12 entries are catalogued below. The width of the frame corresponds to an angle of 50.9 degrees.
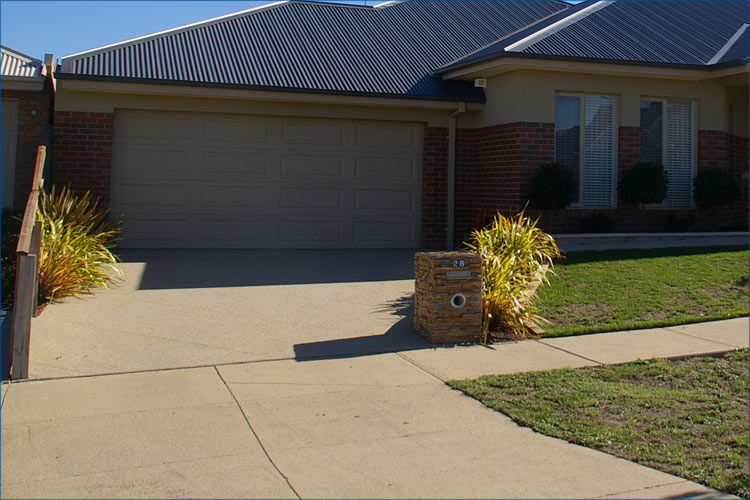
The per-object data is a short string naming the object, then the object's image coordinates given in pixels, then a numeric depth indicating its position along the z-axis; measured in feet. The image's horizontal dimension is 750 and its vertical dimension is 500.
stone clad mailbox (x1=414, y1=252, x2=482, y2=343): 26.78
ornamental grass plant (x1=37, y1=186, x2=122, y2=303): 31.14
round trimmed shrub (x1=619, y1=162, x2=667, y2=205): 46.34
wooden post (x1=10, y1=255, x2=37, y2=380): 21.49
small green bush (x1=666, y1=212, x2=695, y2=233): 49.24
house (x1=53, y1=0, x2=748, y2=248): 44.86
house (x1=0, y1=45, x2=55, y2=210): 45.39
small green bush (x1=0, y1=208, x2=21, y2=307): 31.30
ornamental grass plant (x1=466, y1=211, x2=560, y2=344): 28.32
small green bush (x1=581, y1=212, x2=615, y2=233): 46.57
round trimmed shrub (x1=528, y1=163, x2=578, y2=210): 44.14
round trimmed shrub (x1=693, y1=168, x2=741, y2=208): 48.21
